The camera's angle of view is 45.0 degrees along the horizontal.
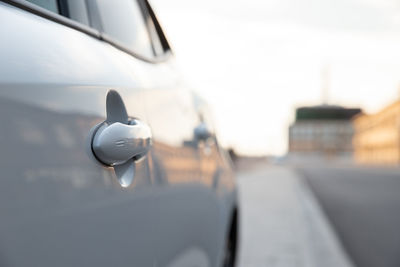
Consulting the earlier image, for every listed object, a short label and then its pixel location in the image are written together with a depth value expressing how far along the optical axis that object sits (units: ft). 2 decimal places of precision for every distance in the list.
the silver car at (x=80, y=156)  2.57
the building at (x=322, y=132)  368.27
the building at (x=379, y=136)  219.00
